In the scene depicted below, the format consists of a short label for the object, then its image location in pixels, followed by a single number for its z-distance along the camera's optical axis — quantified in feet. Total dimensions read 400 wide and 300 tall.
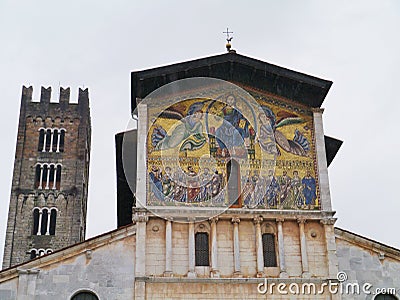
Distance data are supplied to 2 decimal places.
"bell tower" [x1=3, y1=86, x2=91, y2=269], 172.76
